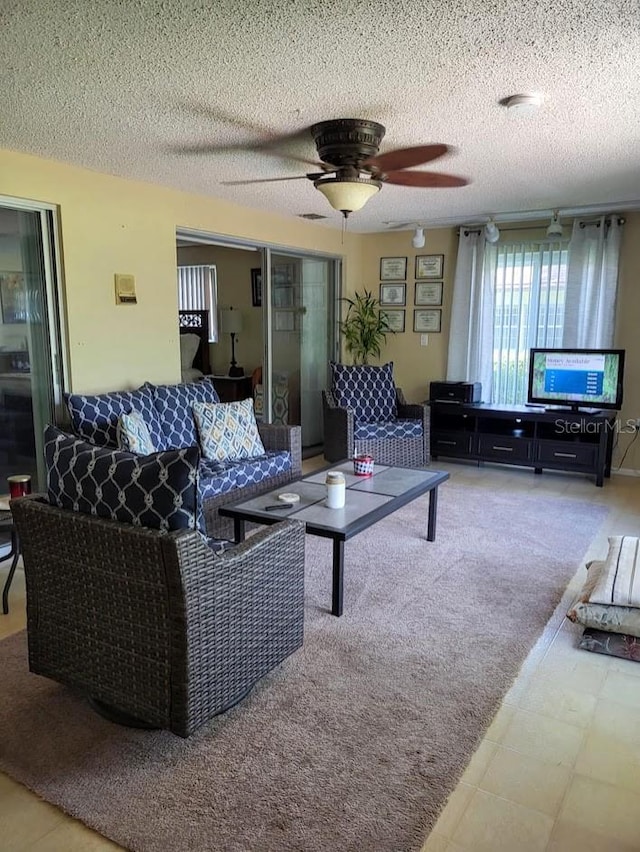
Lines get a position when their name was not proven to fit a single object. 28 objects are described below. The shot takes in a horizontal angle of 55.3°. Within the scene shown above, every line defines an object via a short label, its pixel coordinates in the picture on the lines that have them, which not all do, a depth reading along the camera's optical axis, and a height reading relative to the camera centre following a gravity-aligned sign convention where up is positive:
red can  3.05 -0.80
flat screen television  5.31 -0.45
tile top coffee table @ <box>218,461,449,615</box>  2.84 -0.90
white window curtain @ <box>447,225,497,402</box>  6.07 +0.15
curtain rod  5.38 +0.94
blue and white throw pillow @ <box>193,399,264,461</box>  4.07 -0.71
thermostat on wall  4.21 +0.24
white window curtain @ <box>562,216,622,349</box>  5.43 +0.39
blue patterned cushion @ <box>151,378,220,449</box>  4.05 -0.58
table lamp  6.80 +0.05
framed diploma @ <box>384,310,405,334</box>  6.76 +0.07
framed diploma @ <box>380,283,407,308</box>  6.70 +0.35
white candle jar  3.07 -0.82
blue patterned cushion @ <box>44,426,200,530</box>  1.87 -0.50
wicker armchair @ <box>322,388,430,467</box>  5.46 -1.05
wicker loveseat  3.64 -0.73
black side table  2.94 -1.06
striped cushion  2.66 -1.12
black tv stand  5.29 -0.99
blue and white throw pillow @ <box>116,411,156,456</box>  3.54 -0.64
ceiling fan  2.94 +0.87
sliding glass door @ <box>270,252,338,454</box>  5.93 -0.10
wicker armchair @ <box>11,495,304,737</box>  1.88 -0.95
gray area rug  1.72 -1.37
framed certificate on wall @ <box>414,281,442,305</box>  6.48 +0.35
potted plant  6.66 +0.00
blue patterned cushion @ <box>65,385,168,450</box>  3.63 -0.54
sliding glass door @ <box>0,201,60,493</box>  3.64 -0.09
